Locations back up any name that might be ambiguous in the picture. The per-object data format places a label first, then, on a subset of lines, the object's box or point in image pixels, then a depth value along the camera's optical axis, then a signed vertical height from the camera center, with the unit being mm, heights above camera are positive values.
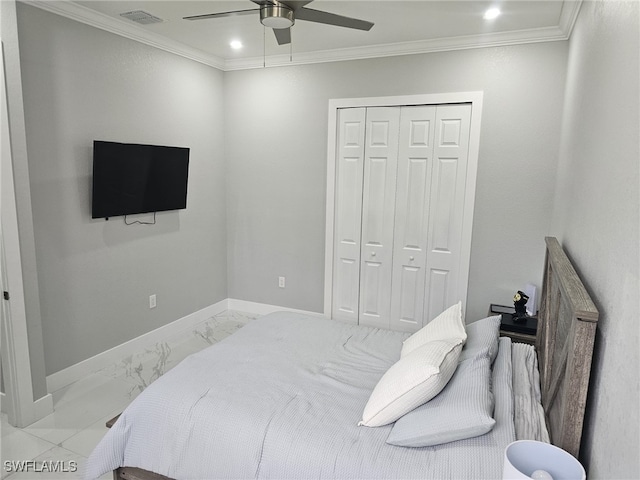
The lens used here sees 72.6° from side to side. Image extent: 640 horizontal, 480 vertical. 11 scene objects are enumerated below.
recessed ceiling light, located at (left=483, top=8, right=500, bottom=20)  2943 +1089
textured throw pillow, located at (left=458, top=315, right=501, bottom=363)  2092 -844
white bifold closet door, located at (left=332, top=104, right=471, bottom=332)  3793 -365
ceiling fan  2152 +779
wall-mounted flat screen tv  3213 -110
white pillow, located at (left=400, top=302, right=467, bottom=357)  2188 -806
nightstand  2930 -1047
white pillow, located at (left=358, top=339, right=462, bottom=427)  1753 -872
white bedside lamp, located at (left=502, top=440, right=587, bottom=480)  1136 -752
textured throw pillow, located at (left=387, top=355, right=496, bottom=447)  1580 -905
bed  1516 -1036
